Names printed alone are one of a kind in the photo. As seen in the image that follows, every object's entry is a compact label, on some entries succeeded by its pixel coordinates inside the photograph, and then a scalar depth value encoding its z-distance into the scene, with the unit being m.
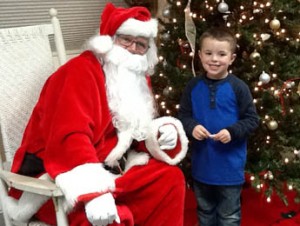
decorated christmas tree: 1.90
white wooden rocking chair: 1.53
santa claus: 1.26
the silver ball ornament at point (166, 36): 2.10
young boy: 1.53
